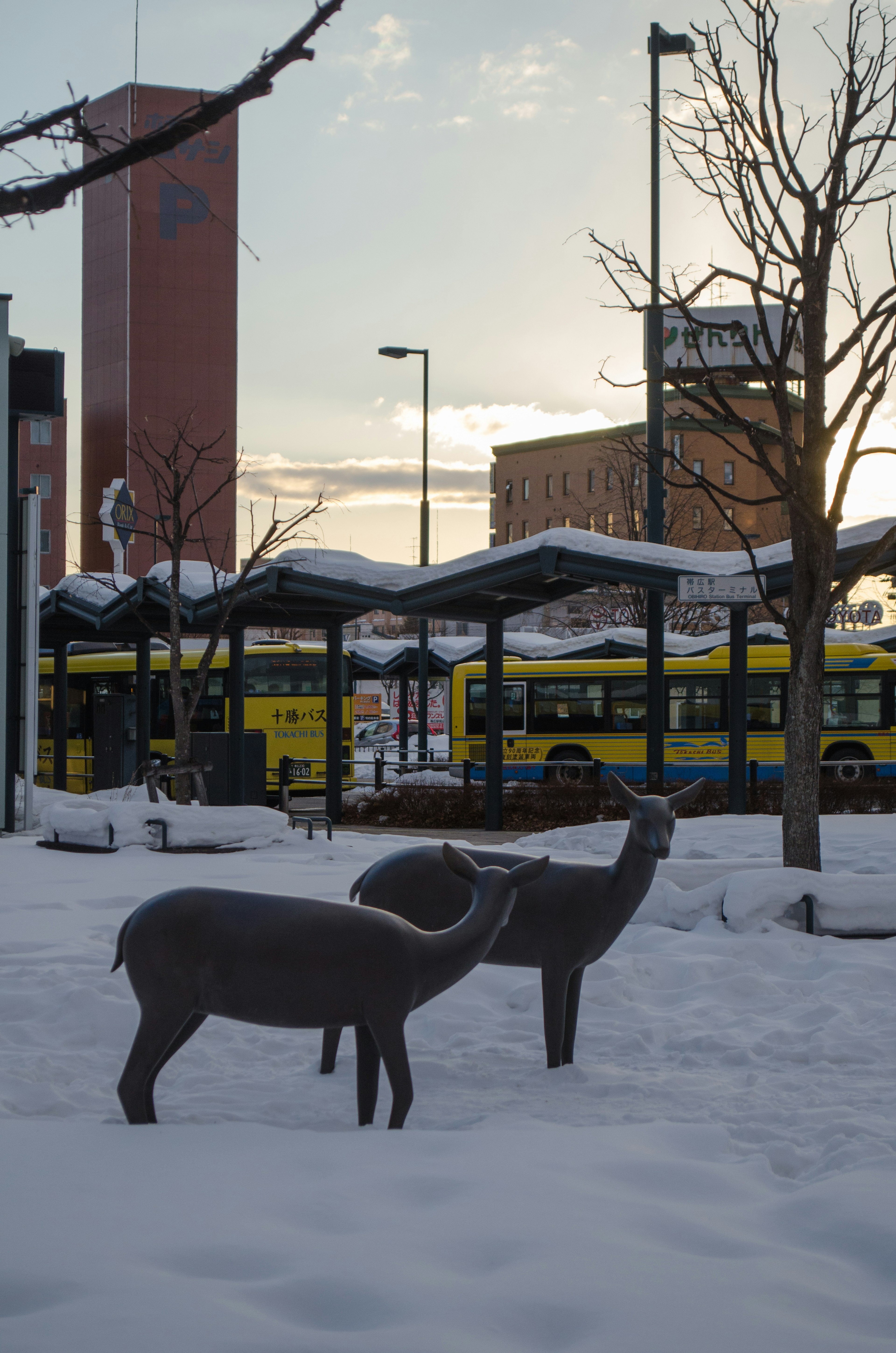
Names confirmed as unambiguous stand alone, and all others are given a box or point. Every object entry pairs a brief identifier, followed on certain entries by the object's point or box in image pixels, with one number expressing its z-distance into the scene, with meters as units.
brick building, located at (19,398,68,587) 94.31
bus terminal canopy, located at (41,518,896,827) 14.23
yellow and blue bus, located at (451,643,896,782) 25.72
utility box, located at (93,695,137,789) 23.62
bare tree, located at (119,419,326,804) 13.93
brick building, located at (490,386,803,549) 53.25
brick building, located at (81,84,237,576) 75.38
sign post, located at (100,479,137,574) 39.25
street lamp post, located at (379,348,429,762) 26.42
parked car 47.69
